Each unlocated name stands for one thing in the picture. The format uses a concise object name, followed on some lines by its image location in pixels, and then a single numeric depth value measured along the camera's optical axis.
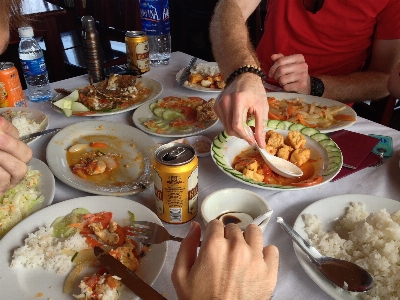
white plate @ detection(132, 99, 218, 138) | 1.37
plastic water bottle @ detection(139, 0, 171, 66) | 2.04
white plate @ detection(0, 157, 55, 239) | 1.00
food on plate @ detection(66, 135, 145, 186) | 1.16
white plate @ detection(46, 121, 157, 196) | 1.08
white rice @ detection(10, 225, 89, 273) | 0.82
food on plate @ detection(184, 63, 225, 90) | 1.77
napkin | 1.19
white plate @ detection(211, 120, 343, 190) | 1.10
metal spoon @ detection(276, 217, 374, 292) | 0.74
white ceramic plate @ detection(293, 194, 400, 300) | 0.94
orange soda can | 1.47
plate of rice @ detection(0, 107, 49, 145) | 1.38
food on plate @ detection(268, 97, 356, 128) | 1.45
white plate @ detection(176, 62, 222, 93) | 1.73
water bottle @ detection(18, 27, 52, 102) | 1.56
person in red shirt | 1.69
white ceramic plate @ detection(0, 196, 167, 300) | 0.77
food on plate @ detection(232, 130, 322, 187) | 1.12
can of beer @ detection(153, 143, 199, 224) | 0.88
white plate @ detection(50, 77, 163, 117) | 1.53
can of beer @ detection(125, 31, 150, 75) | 1.88
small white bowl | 0.94
